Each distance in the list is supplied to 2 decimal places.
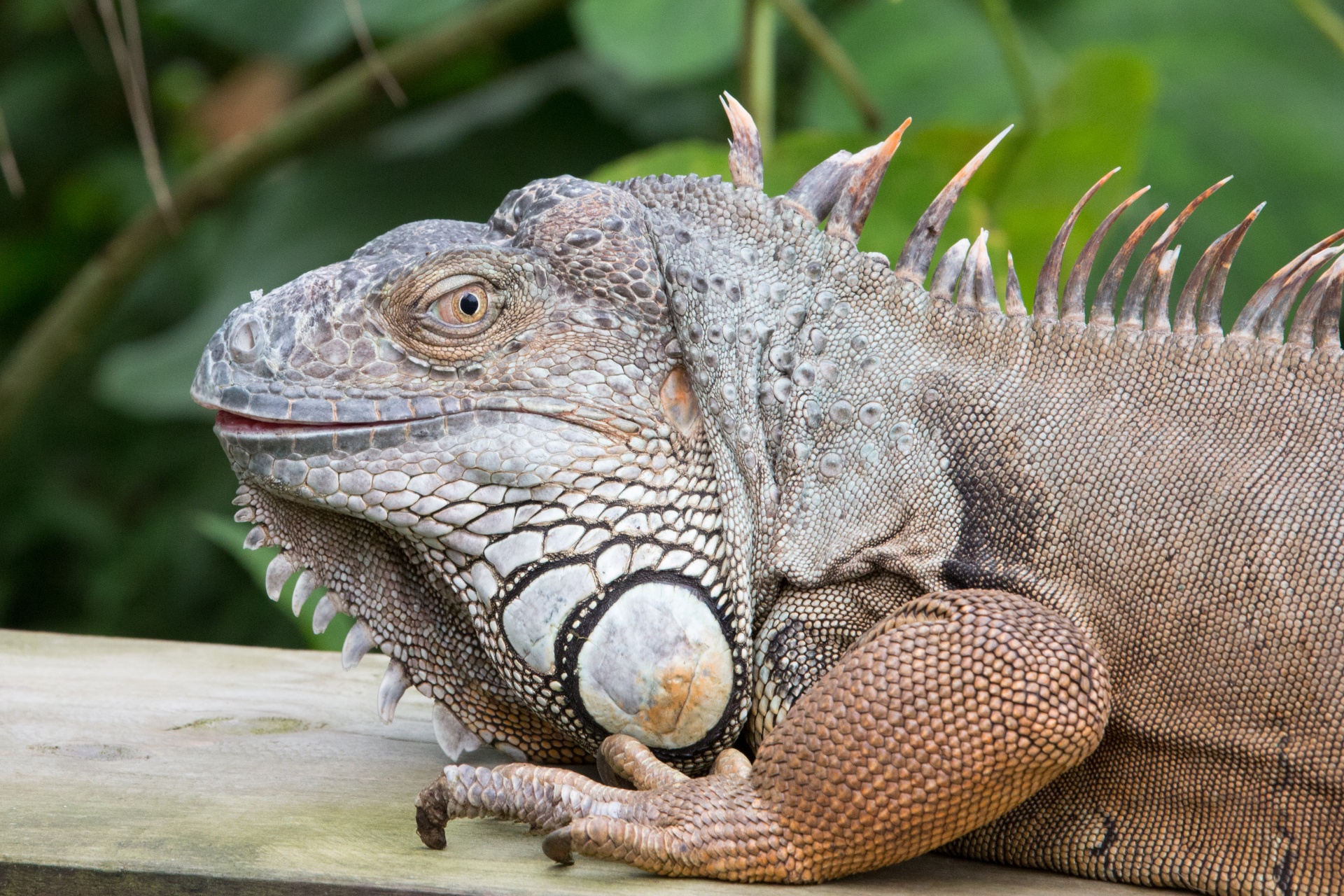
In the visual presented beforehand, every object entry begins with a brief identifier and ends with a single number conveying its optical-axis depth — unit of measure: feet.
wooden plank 13.91
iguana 14.53
